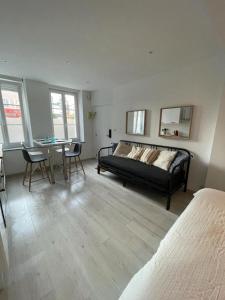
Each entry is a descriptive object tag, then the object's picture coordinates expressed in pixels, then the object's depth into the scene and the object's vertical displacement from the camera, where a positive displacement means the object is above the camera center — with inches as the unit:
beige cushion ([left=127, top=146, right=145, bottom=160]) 127.4 -30.3
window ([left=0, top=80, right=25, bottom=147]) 133.0 +5.7
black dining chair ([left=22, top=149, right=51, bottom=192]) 108.7 -33.4
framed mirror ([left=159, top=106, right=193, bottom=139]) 104.7 -0.7
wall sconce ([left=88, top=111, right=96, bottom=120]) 193.9 +7.8
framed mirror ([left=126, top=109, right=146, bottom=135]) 135.0 -1.2
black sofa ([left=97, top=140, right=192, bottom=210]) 89.0 -37.5
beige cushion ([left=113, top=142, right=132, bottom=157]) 141.5 -30.2
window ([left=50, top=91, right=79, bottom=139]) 169.6 +7.6
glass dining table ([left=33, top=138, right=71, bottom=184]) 121.4 -21.5
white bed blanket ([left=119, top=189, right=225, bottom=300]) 24.5 -30.1
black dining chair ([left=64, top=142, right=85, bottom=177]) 135.5 -33.7
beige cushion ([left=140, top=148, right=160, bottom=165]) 116.0 -30.2
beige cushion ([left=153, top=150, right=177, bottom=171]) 103.6 -29.7
